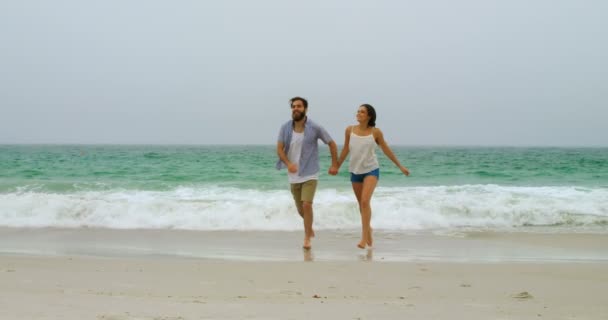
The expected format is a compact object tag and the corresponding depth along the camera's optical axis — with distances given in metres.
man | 6.65
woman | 6.70
